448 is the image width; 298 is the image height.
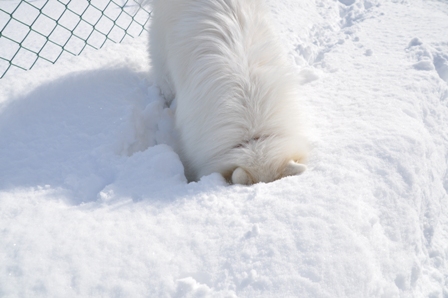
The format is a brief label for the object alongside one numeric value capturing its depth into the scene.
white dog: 2.29
